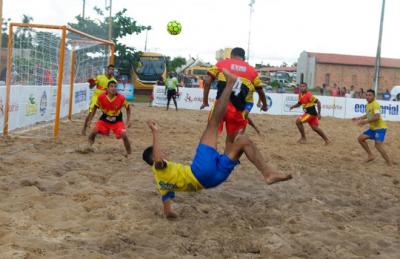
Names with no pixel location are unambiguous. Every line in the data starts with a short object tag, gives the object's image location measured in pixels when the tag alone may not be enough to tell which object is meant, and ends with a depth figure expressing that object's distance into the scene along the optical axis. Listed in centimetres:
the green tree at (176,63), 5431
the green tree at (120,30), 3844
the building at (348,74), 6731
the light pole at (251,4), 5491
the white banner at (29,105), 1318
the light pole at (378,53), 3027
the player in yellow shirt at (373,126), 1141
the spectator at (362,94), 3058
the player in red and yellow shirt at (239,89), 823
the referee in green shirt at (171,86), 2400
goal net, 1246
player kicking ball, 591
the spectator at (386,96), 3416
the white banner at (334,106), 2547
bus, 3794
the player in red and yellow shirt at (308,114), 1435
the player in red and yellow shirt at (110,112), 1067
